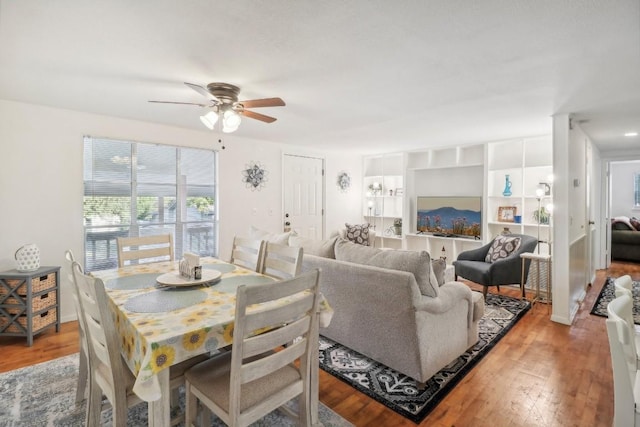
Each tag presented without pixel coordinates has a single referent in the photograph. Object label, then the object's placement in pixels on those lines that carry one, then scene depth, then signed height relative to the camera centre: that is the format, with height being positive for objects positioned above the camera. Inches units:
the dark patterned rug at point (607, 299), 144.6 -46.0
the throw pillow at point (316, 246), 109.3 -12.5
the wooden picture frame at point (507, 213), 195.8 -1.8
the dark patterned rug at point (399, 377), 80.9 -48.2
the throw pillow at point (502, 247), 166.4 -19.7
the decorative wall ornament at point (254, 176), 193.9 +22.0
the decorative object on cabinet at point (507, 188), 194.5 +13.5
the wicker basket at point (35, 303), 114.8 -33.5
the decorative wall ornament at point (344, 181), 254.1 +23.9
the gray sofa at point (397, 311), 84.8 -29.6
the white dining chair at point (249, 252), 102.0 -13.9
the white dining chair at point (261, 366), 50.4 -27.6
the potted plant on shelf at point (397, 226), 249.8 -12.2
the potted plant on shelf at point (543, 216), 177.7 -3.4
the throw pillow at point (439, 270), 98.2 -18.4
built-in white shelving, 189.6 +18.4
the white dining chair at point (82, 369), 71.1 -38.5
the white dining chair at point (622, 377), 45.4 -24.2
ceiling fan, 98.8 +34.4
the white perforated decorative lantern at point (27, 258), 118.0 -16.8
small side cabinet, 114.2 -33.0
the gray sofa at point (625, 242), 252.2 -26.4
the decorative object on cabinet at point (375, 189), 263.9 +18.5
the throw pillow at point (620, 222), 264.4 -11.4
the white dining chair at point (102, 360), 54.5 -27.2
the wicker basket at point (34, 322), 115.1 -40.5
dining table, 49.0 -19.3
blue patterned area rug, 74.7 -48.7
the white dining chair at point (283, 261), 88.2 -14.7
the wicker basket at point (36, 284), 115.0 -26.7
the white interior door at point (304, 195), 217.7 +11.8
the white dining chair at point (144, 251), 106.5 -13.3
